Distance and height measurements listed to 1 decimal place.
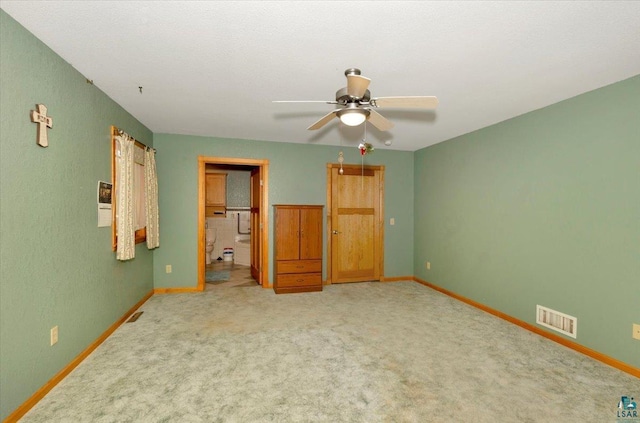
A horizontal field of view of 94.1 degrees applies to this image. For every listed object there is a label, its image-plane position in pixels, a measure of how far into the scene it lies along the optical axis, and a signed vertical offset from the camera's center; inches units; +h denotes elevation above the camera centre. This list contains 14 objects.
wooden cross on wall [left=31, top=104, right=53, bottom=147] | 79.8 +23.7
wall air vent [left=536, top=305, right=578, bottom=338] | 116.9 -46.3
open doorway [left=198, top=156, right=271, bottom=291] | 189.9 -6.1
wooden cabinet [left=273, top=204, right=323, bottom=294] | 189.5 -26.0
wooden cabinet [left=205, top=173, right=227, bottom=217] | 297.7 +15.1
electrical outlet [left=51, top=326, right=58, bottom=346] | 87.5 -37.9
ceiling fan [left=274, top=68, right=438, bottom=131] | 80.0 +30.7
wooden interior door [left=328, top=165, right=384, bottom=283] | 214.7 -11.6
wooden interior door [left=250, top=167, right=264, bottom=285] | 206.7 -13.4
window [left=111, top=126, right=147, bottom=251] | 126.0 +7.8
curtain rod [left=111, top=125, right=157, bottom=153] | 127.1 +33.2
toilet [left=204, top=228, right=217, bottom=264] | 291.4 -32.9
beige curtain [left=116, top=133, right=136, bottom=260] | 125.9 +3.7
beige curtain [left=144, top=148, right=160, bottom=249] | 159.6 +5.8
